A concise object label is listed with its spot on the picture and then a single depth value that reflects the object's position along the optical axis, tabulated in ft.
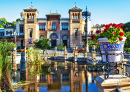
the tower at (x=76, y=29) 133.59
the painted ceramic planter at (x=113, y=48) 9.80
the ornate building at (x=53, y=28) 133.49
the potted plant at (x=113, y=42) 9.68
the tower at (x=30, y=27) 133.18
